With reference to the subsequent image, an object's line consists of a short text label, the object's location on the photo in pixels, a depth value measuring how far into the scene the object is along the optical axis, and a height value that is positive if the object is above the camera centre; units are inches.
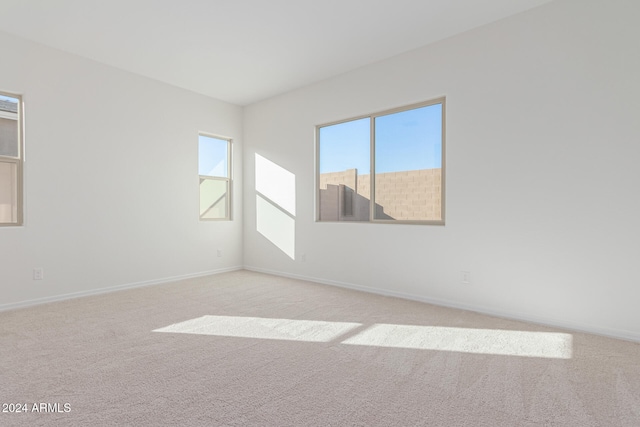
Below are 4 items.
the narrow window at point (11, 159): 136.4 +21.7
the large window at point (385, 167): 145.3 +22.2
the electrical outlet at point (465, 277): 132.9 -26.9
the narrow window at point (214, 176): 208.5 +22.7
